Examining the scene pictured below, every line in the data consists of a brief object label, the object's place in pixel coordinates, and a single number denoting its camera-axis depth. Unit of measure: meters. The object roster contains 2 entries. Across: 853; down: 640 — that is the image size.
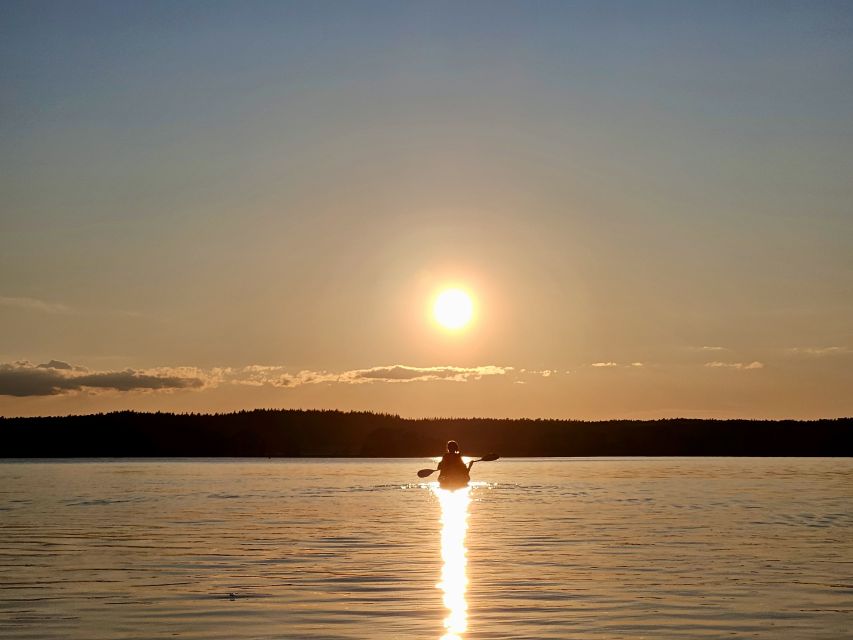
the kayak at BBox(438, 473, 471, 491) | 57.19
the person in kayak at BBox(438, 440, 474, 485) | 57.09
